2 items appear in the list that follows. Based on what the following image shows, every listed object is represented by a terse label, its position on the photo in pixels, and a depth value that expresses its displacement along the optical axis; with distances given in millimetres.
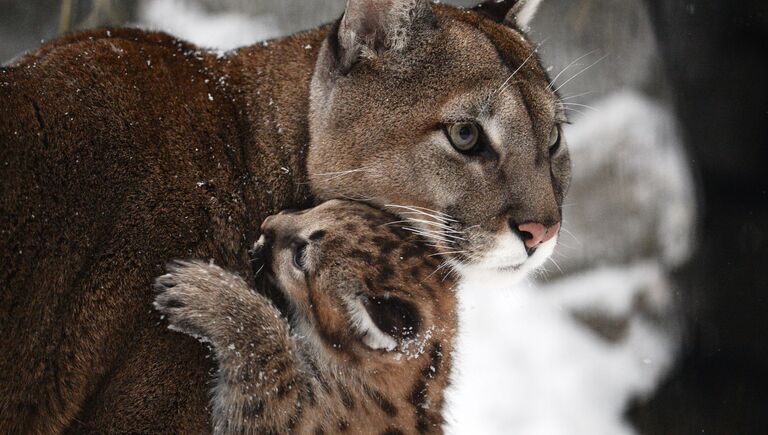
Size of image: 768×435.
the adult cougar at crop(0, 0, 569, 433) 6988
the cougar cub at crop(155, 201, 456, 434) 7707
